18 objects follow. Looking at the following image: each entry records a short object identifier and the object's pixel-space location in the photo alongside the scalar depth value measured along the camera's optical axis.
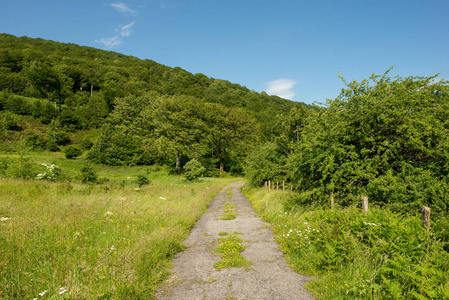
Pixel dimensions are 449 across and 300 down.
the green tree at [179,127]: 41.50
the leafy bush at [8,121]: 41.69
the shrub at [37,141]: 39.96
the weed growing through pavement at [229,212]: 10.20
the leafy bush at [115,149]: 39.81
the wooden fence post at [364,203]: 5.95
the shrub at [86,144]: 45.53
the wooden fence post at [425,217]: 4.13
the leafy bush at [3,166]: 16.40
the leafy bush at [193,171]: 29.19
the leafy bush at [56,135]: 43.44
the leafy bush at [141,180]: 22.38
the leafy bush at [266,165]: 17.47
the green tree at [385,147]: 6.76
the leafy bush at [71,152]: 36.85
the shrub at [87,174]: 19.31
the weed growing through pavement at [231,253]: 5.04
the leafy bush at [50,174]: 16.50
